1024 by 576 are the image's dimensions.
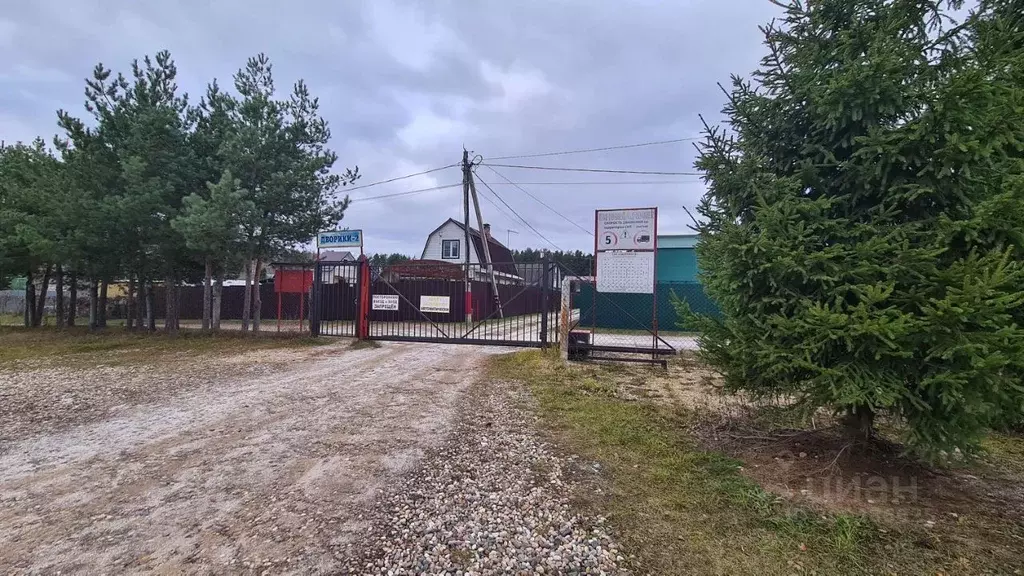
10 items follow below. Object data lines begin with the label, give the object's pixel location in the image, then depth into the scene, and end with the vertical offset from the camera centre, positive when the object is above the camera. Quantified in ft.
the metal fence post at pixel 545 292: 28.66 +0.00
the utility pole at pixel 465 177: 62.69 +15.39
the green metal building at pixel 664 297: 50.83 -0.46
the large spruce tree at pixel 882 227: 8.54 +1.42
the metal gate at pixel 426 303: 31.78 -1.13
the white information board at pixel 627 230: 25.32 +3.48
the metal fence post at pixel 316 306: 35.55 -1.35
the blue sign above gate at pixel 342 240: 39.27 +4.21
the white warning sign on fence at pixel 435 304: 32.68 -0.95
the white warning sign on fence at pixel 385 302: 34.81 -0.90
